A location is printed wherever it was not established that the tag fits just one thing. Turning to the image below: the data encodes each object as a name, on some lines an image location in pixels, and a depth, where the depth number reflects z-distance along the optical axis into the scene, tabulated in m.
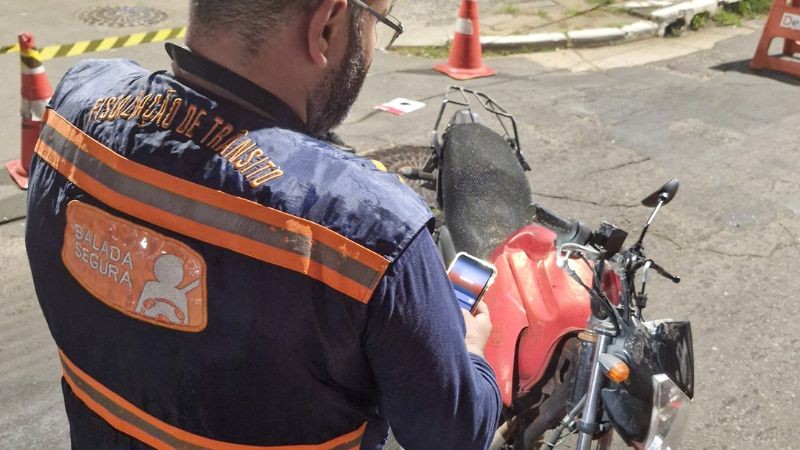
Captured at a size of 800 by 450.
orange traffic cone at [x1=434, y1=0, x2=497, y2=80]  7.98
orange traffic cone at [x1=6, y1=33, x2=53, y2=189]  5.27
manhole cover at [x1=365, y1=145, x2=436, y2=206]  5.76
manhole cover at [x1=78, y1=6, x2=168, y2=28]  9.11
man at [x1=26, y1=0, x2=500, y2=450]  1.31
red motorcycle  2.12
